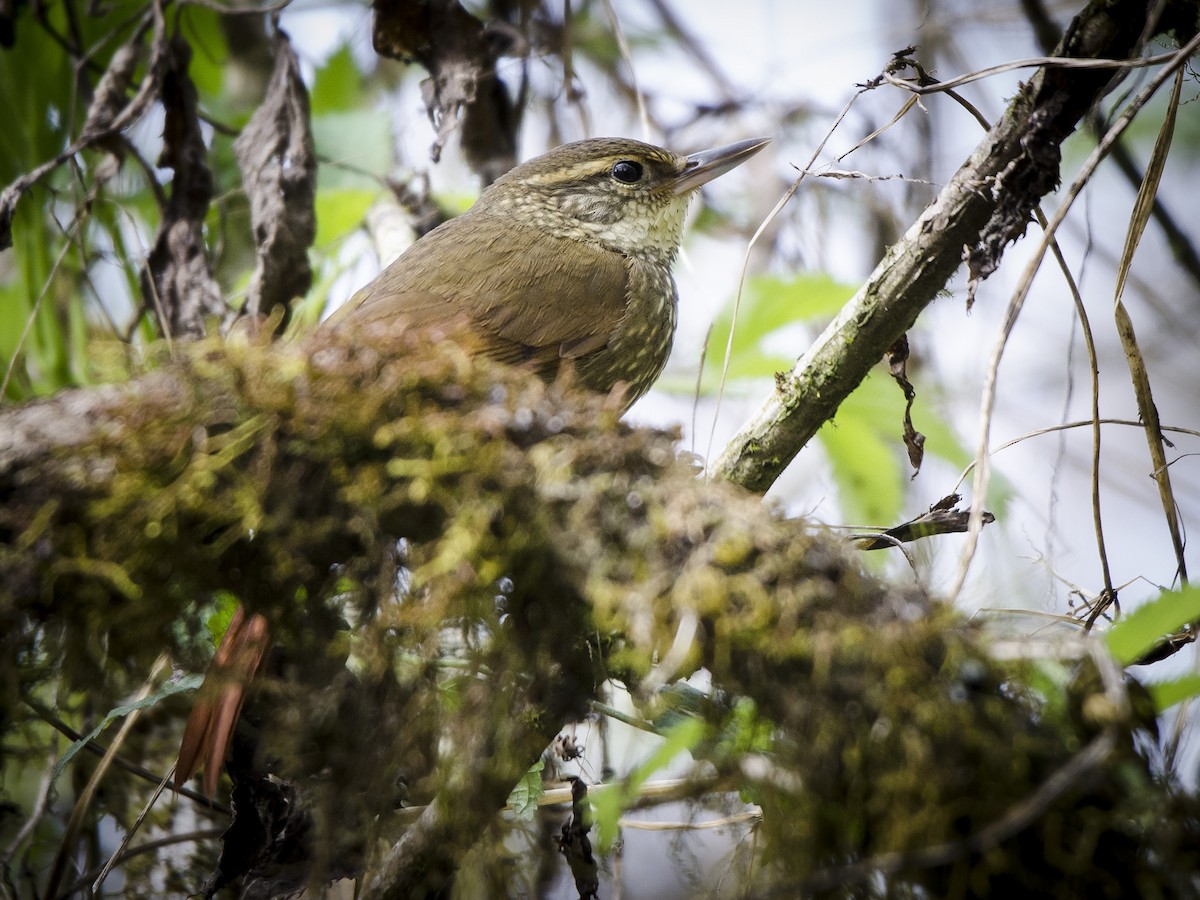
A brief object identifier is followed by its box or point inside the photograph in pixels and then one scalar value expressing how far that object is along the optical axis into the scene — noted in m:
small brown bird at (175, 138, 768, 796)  3.14
